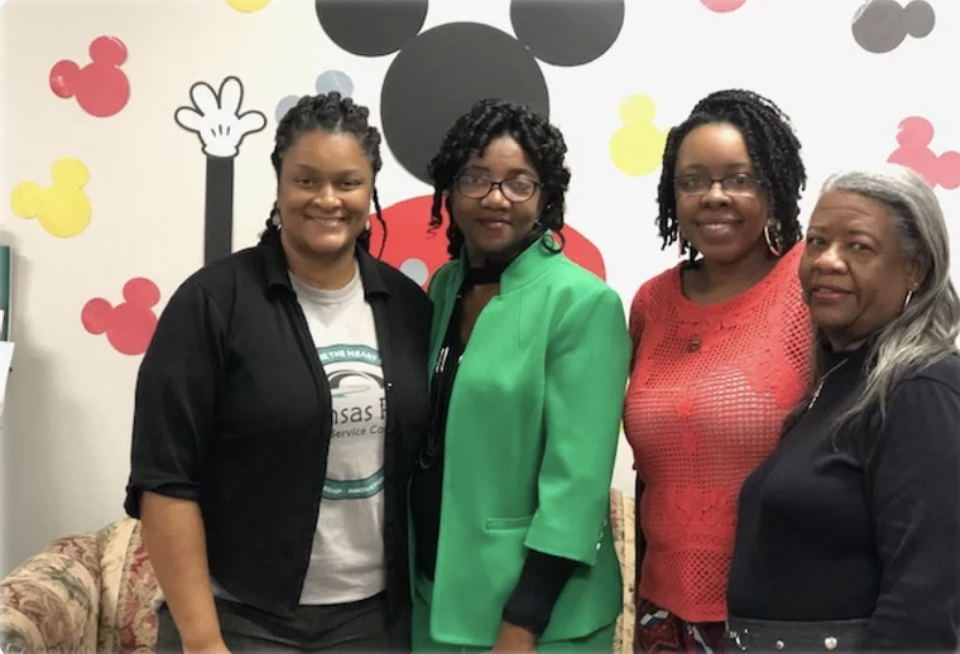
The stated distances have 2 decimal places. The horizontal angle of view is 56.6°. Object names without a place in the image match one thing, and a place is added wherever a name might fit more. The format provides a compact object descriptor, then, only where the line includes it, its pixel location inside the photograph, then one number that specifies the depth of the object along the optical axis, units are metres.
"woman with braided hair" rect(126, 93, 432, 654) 1.42
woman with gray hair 1.14
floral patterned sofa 2.05
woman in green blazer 1.47
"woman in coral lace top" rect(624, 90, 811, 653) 1.49
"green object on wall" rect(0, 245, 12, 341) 2.44
